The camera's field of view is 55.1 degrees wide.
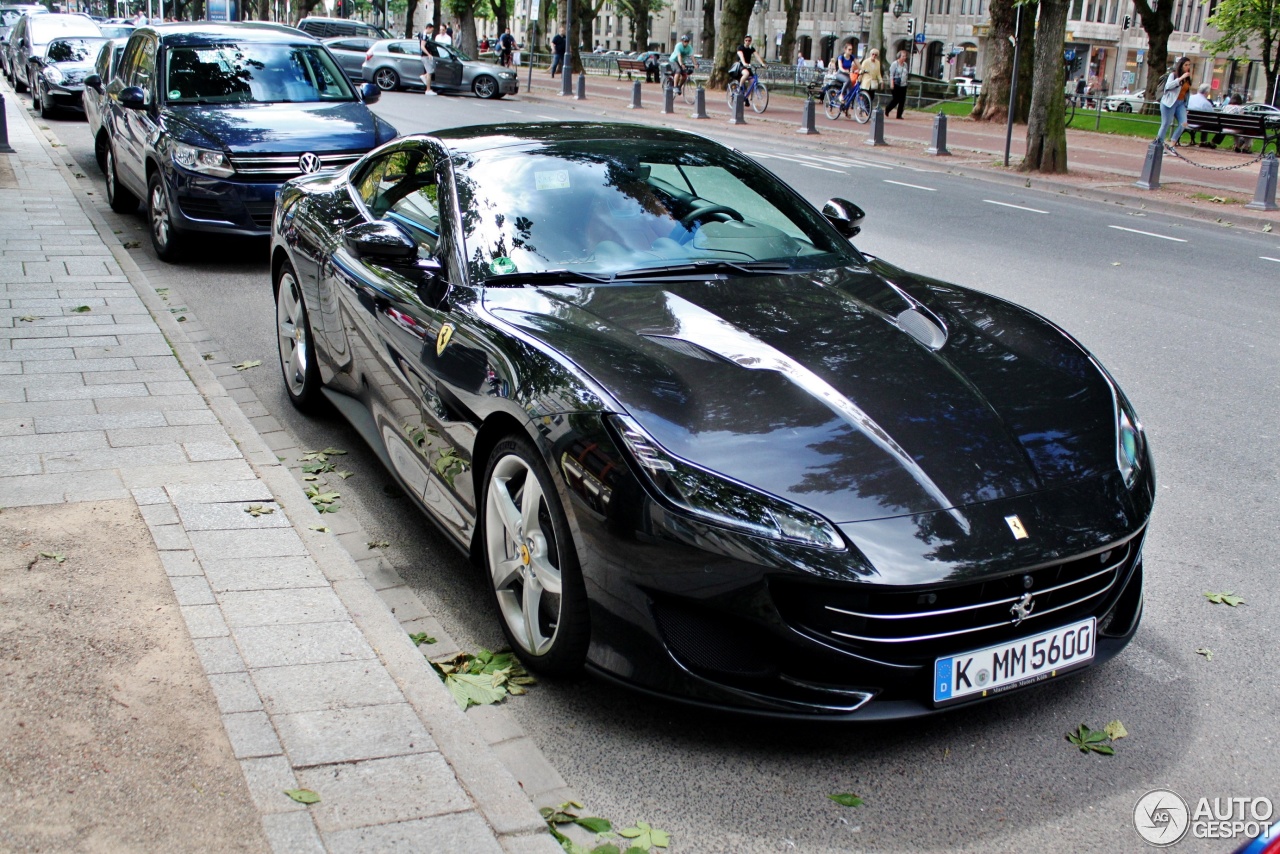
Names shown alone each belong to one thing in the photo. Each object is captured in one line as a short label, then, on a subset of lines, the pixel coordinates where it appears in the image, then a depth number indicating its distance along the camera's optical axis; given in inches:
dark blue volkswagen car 380.2
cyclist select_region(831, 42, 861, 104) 1245.5
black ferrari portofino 119.0
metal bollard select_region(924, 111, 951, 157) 904.9
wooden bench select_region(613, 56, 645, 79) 2382.9
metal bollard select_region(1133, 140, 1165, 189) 724.7
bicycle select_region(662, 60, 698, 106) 1452.3
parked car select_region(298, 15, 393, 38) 1656.0
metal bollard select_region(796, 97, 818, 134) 1062.4
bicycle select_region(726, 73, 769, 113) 1293.1
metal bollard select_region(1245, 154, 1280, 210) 650.2
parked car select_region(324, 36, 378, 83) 1483.8
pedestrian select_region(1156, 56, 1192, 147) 888.3
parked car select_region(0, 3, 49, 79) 1374.3
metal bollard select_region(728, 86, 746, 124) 1163.1
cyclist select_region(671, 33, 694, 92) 1601.9
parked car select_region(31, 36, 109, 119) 903.1
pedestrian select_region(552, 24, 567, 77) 1945.4
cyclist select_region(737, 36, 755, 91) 1275.8
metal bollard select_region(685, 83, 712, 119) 1194.0
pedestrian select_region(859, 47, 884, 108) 1182.9
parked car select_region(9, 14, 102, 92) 1028.7
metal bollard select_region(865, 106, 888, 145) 975.0
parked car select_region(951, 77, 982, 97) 2429.9
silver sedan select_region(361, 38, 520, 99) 1433.3
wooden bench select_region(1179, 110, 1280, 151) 927.0
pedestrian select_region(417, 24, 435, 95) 1438.2
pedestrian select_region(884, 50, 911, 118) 1350.9
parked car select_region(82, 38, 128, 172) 510.3
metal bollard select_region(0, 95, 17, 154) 648.3
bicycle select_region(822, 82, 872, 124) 1205.7
